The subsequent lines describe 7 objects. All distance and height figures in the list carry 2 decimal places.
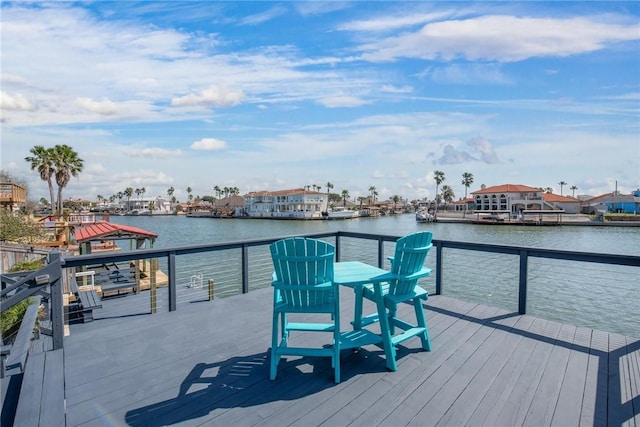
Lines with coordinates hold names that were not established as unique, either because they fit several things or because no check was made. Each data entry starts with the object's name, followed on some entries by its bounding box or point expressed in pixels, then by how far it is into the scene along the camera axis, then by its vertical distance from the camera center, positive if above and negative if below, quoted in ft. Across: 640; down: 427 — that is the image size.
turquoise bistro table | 8.35 -1.89
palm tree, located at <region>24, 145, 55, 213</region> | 84.12 +10.04
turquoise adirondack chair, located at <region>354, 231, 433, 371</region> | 8.53 -2.23
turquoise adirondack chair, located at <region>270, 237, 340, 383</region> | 7.85 -1.83
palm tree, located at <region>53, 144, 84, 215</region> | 85.40 +9.41
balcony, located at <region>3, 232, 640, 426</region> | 6.59 -3.88
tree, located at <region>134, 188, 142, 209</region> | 298.97 +8.86
